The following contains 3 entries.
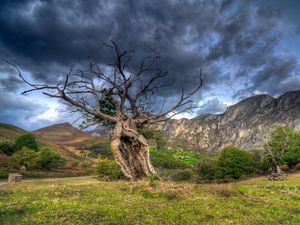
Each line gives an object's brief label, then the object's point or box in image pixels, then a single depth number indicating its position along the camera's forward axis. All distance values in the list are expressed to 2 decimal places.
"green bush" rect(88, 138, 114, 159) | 171.85
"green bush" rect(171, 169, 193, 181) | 76.74
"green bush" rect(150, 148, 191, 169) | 135.95
